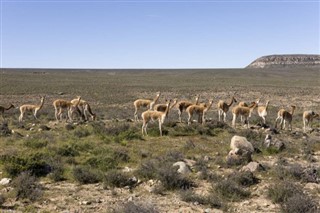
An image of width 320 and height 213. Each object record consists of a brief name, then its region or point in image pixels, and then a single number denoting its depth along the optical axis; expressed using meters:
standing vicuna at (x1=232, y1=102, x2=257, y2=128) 21.69
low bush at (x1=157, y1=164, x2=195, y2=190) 11.01
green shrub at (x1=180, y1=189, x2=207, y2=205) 9.87
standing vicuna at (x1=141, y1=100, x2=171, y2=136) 18.61
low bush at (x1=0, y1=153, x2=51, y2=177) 11.85
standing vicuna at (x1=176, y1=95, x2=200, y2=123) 23.33
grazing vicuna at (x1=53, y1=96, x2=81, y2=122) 24.12
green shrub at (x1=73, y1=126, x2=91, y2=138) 18.73
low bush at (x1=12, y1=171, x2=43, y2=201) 9.91
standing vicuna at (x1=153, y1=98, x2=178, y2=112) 22.55
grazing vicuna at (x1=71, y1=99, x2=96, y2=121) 24.34
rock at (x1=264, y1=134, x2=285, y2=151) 16.19
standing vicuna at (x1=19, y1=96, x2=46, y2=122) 24.33
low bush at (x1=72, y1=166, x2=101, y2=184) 11.52
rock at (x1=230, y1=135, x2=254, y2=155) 15.23
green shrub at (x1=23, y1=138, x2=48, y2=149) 15.98
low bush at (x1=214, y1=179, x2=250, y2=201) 10.28
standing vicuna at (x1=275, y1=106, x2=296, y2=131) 22.59
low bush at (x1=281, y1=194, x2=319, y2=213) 8.81
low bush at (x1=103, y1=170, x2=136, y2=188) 11.15
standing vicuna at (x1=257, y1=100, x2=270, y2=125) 22.67
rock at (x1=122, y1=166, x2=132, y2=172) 12.86
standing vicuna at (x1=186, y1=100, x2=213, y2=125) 21.40
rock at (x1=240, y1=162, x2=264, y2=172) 12.59
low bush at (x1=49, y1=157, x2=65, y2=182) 11.78
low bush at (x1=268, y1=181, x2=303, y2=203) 9.93
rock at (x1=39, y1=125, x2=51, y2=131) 20.10
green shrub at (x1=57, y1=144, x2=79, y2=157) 14.84
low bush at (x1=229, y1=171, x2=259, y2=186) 11.33
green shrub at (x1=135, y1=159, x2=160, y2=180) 11.88
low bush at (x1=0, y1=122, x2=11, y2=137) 18.41
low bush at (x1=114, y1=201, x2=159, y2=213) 8.08
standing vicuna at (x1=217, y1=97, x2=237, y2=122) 23.38
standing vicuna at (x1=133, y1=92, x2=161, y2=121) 24.94
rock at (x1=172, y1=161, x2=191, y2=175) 12.41
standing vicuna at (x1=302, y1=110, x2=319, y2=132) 23.25
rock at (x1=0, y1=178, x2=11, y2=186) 11.04
